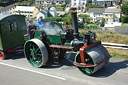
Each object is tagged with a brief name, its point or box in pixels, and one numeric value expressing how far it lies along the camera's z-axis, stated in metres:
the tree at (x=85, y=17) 62.97
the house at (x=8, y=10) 80.54
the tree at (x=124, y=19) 65.88
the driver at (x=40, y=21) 7.89
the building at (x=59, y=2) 99.21
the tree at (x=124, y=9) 70.22
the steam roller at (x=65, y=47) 5.81
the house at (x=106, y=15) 69.41
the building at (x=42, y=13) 72.57
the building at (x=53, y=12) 75.55
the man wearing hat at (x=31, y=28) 7.42
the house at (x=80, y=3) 93.78
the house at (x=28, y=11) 76.50
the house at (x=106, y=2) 94.93
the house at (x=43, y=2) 99.94
